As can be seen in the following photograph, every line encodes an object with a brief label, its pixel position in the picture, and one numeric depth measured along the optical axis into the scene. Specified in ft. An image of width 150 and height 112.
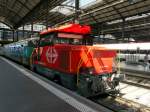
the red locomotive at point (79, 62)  13.98
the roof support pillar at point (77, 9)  33.33
